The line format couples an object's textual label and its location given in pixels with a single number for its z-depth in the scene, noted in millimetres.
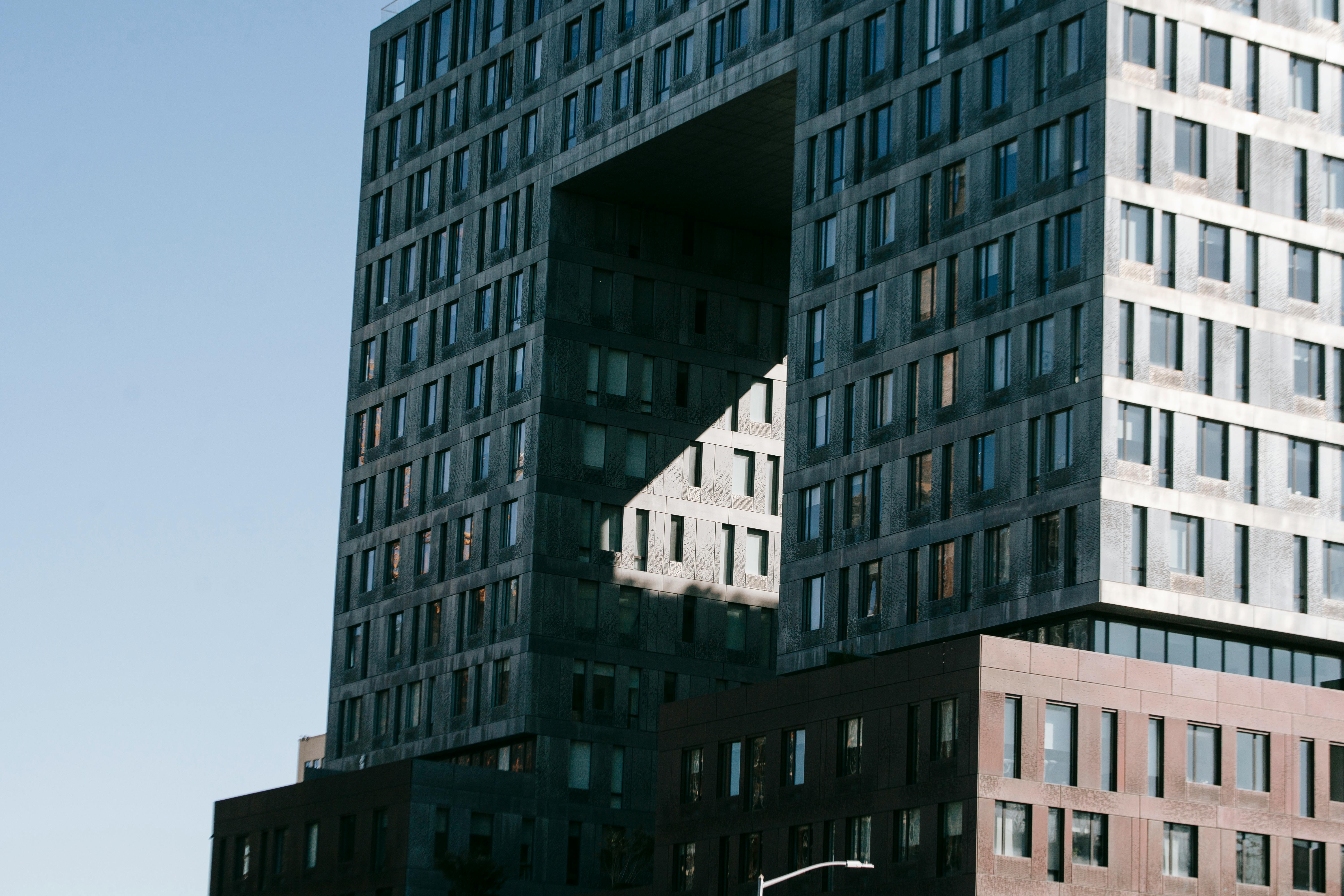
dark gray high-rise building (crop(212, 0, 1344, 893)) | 82562
